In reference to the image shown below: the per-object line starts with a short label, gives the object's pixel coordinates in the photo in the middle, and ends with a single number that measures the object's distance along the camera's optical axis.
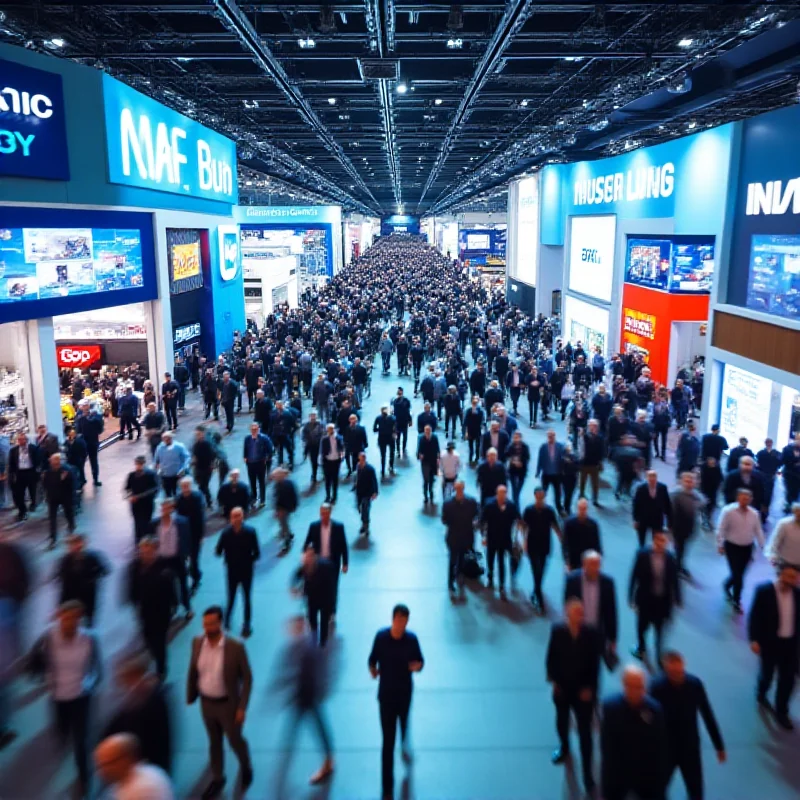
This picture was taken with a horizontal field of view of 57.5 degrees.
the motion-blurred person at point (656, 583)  6.00
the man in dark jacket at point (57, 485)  9.02
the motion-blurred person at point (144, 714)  4.12
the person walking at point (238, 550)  6.64
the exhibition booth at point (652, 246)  15.35
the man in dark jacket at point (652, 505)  7.96
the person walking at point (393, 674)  4.81
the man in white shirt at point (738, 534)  7.00
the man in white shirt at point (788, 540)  6.68
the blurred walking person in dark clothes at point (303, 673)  4.79
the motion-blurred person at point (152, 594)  5.90
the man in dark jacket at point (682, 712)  4.33
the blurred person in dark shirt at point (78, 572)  6.22
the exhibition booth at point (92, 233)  12.26
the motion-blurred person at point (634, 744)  4.00
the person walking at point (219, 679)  4.70
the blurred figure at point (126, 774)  3.49
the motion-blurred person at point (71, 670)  4.80
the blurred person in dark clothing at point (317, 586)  6.10
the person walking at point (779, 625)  5.39
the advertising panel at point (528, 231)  32.75
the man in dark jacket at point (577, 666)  4.90
